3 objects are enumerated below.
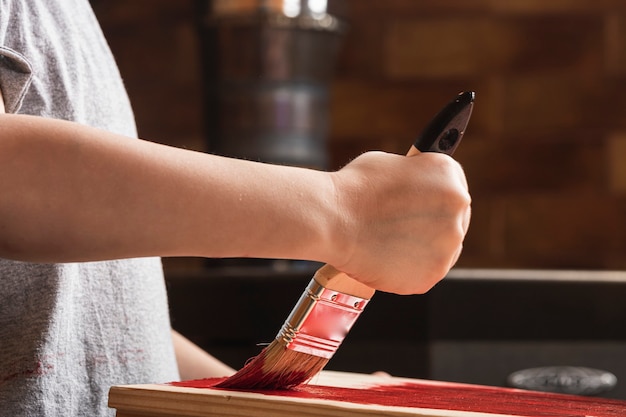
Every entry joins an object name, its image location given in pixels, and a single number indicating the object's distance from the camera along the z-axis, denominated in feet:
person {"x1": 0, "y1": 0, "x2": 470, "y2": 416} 2.45
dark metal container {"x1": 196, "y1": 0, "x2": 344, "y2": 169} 9.05
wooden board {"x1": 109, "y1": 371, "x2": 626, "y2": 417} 2.51
